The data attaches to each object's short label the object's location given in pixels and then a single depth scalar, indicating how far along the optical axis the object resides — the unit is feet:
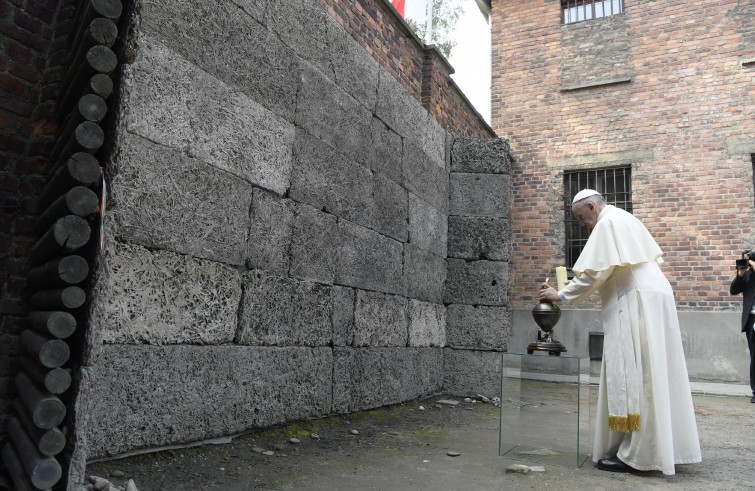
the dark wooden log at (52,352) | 6.27
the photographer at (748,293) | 24.00
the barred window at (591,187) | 35.01
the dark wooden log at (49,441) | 6.09
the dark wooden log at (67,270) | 6.39
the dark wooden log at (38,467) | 5.98
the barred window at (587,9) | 36.88
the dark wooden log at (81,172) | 6.51
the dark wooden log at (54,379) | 6.26
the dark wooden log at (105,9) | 6.75
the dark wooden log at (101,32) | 6.68
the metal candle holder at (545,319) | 13.99
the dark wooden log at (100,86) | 6.71
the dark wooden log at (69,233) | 6.28
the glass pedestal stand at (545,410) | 12.37
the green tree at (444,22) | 66.28
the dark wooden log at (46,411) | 6.11
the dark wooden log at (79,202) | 6.38
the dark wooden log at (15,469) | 6.31
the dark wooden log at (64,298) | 6.40
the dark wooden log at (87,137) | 6.55
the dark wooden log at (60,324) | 6.34
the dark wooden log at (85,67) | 6.66
